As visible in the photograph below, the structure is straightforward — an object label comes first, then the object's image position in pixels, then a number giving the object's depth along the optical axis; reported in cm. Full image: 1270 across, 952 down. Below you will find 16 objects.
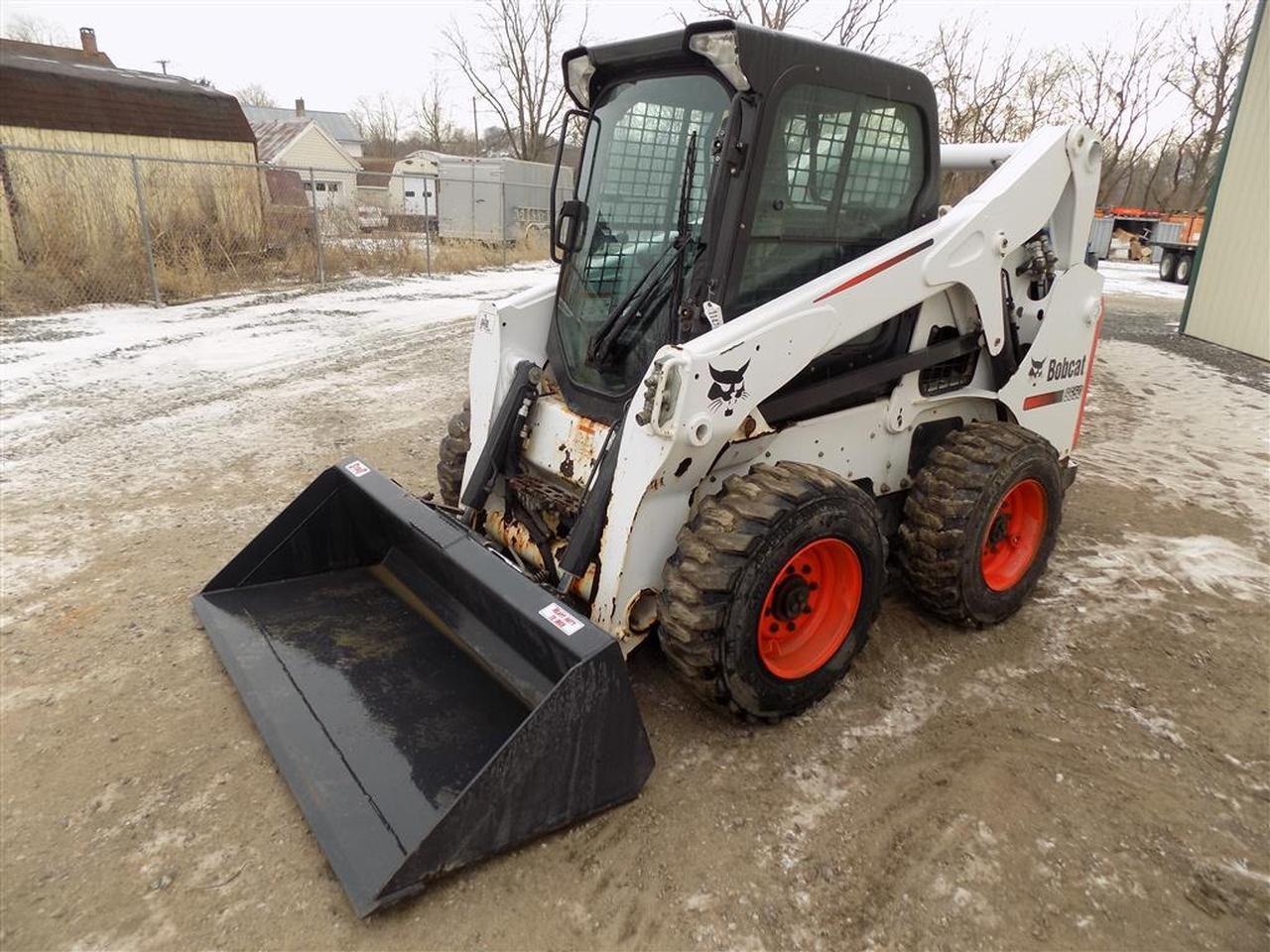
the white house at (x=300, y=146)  3409
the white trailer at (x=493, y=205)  2260
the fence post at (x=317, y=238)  1256
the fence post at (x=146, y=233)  1042
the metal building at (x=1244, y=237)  977
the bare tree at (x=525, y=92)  3338
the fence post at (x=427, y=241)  1578
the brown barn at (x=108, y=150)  1116
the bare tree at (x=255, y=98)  6656
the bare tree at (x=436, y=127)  4738
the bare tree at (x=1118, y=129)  3672
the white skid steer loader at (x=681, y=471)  256
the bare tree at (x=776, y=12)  1878
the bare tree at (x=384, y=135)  5719
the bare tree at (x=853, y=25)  1941
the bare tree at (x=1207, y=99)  3294
